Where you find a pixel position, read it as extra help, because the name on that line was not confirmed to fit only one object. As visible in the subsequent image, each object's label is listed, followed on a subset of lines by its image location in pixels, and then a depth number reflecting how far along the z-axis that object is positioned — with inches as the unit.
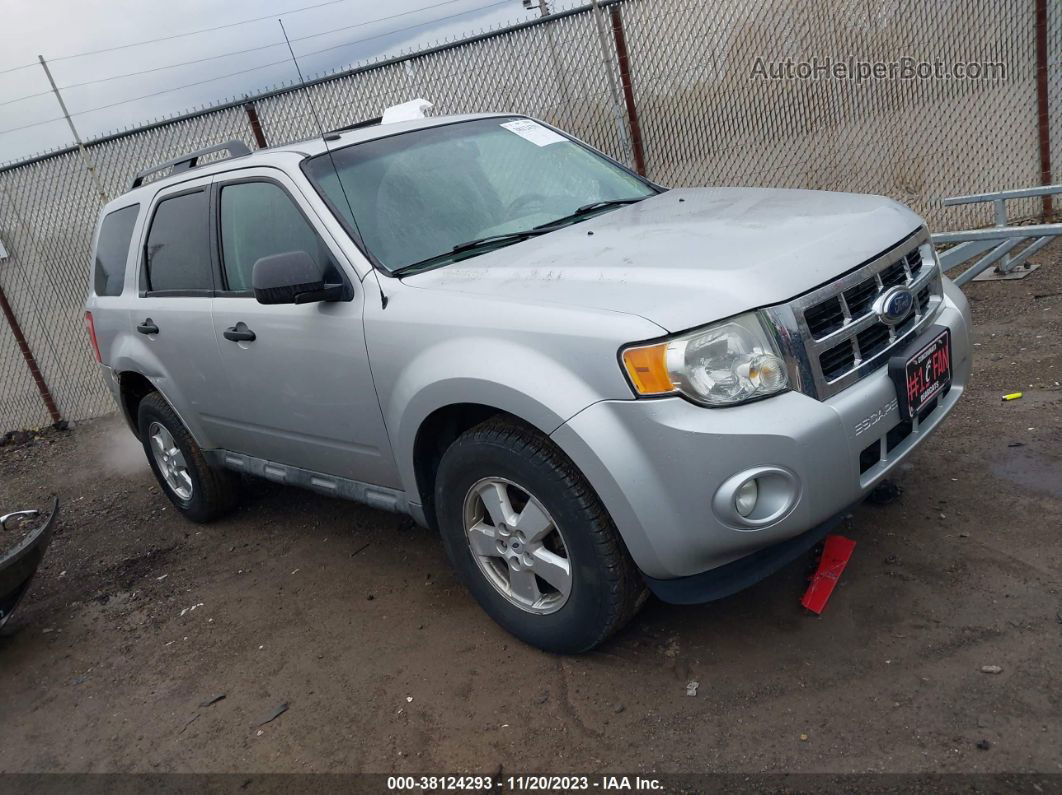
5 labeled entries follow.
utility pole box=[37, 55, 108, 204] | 308.3
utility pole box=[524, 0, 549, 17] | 287.0
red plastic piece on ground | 122.3
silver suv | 99.3
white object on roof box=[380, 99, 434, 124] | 168.1
